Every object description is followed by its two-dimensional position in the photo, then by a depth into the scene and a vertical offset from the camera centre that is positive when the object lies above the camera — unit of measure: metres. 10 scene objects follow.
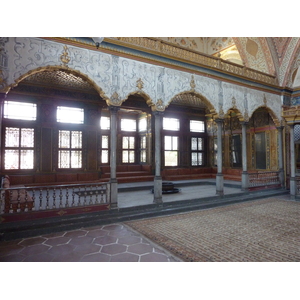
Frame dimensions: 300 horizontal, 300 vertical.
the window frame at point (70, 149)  8.30 +0.38
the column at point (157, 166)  6.17 -0.22
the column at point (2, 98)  4.39 +1.24
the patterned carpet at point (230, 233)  3.54 -1.57
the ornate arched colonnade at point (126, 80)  4.57 +2.14
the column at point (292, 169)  8.31 -0.46
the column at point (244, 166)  8.43 -0.32
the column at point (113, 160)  5.54 -0.03
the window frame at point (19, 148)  7.43 +0.40
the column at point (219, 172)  7.55 -0.49
